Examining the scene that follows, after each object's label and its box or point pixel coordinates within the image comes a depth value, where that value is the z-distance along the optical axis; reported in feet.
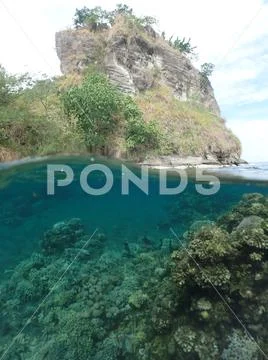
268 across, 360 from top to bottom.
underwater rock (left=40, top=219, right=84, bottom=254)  50.52
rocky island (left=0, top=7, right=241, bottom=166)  60.59
